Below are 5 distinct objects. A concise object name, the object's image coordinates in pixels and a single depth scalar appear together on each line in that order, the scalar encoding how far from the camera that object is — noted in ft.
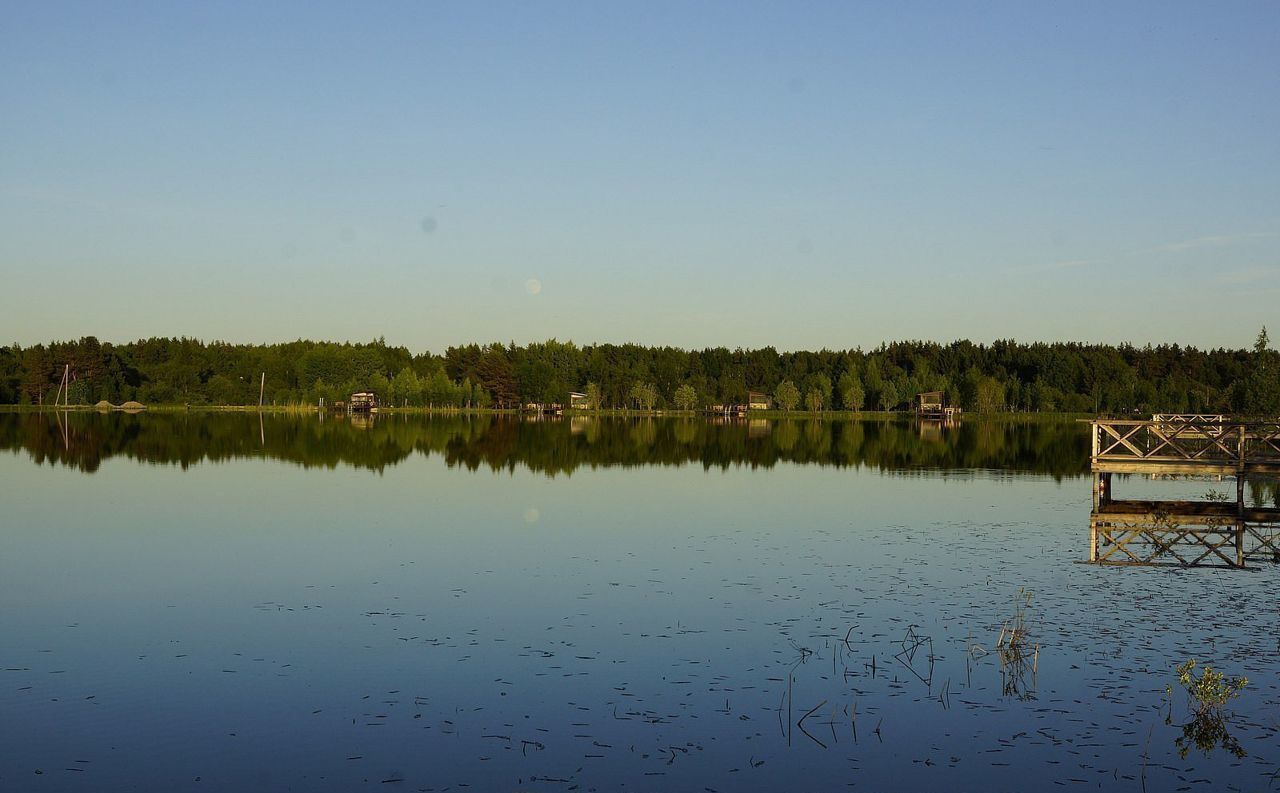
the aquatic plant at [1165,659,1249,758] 46.01
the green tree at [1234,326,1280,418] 235.61
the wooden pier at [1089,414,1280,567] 95.40
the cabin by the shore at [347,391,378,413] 599.57
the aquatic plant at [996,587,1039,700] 53.83
